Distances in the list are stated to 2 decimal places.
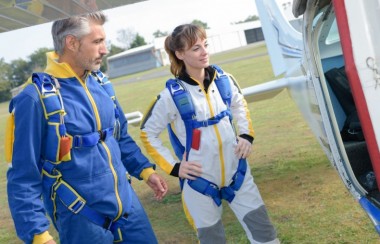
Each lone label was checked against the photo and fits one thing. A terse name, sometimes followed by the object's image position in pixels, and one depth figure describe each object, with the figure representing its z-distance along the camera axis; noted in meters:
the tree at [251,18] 134.49
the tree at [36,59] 71.44
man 2.22
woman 2.97
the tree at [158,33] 120.75
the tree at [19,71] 73.88
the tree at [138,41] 102.75
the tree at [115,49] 99.59
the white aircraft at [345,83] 1.74
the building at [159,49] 75.88
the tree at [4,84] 66.50
